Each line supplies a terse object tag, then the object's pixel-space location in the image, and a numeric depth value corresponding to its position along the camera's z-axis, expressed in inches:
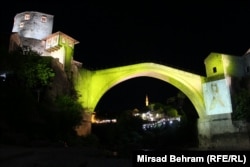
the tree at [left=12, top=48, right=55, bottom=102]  777.6
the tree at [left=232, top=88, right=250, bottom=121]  1037.8
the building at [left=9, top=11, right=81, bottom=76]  1067.9
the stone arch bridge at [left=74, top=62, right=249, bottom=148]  1077.8
